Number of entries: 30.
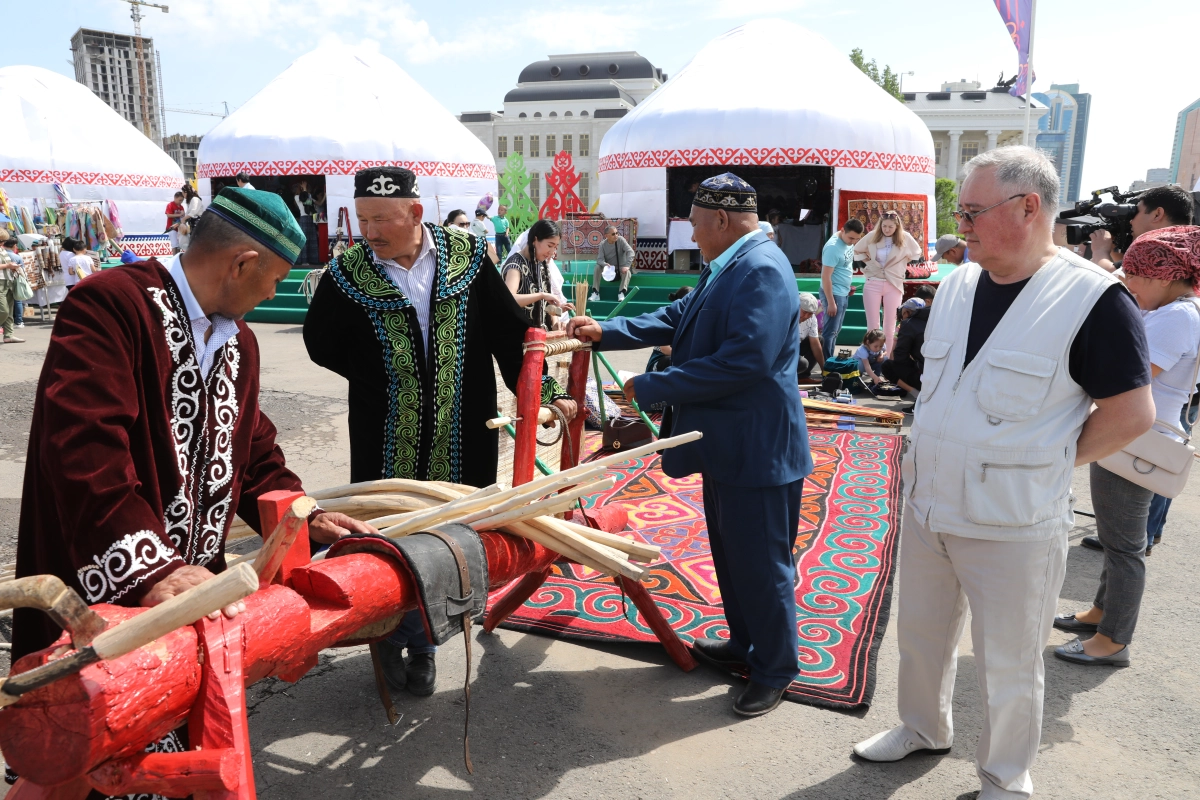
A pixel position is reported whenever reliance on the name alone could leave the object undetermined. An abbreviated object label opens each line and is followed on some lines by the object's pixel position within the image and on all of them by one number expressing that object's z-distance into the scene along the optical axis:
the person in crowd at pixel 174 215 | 15.96
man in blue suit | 2.59
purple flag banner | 13.86
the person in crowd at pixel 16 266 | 11.24
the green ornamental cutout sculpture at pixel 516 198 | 20.14
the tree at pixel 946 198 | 42.44
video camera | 5.00
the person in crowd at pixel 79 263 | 12.23
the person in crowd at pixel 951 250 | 9.45
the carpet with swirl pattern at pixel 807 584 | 3.12
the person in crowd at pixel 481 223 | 13.39
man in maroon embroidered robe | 1.41
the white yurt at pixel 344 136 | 15.78
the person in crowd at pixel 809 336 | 7.93
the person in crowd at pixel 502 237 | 15.31
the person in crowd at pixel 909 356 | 7.43
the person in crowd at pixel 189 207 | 14.70
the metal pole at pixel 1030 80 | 13.71
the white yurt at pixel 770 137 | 14.33
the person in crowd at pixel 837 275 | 9.27
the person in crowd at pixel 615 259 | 13.20
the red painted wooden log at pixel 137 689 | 1.11
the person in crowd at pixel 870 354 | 8.30
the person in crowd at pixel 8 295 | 10.72
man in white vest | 1.99
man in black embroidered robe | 2.70
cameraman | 4.07
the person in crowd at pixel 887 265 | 8.96
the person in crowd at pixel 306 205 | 15.90
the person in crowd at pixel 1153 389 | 3.02
